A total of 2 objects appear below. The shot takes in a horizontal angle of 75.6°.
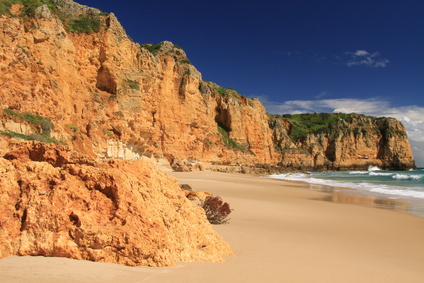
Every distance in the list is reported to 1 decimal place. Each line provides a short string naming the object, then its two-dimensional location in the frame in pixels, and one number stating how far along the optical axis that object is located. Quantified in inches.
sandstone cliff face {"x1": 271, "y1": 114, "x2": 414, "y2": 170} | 2965.1
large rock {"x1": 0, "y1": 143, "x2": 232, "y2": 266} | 111.0
